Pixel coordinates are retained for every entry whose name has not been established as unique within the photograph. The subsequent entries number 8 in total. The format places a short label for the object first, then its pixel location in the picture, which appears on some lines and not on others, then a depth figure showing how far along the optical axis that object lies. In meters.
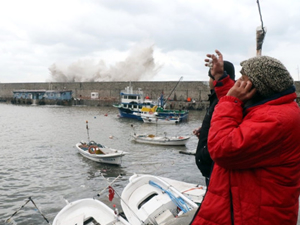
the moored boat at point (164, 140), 19.97
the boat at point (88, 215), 5.92
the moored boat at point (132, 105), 38.97
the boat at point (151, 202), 5.95
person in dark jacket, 2.57
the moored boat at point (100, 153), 14.11
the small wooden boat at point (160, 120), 34.10
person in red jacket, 1.68
